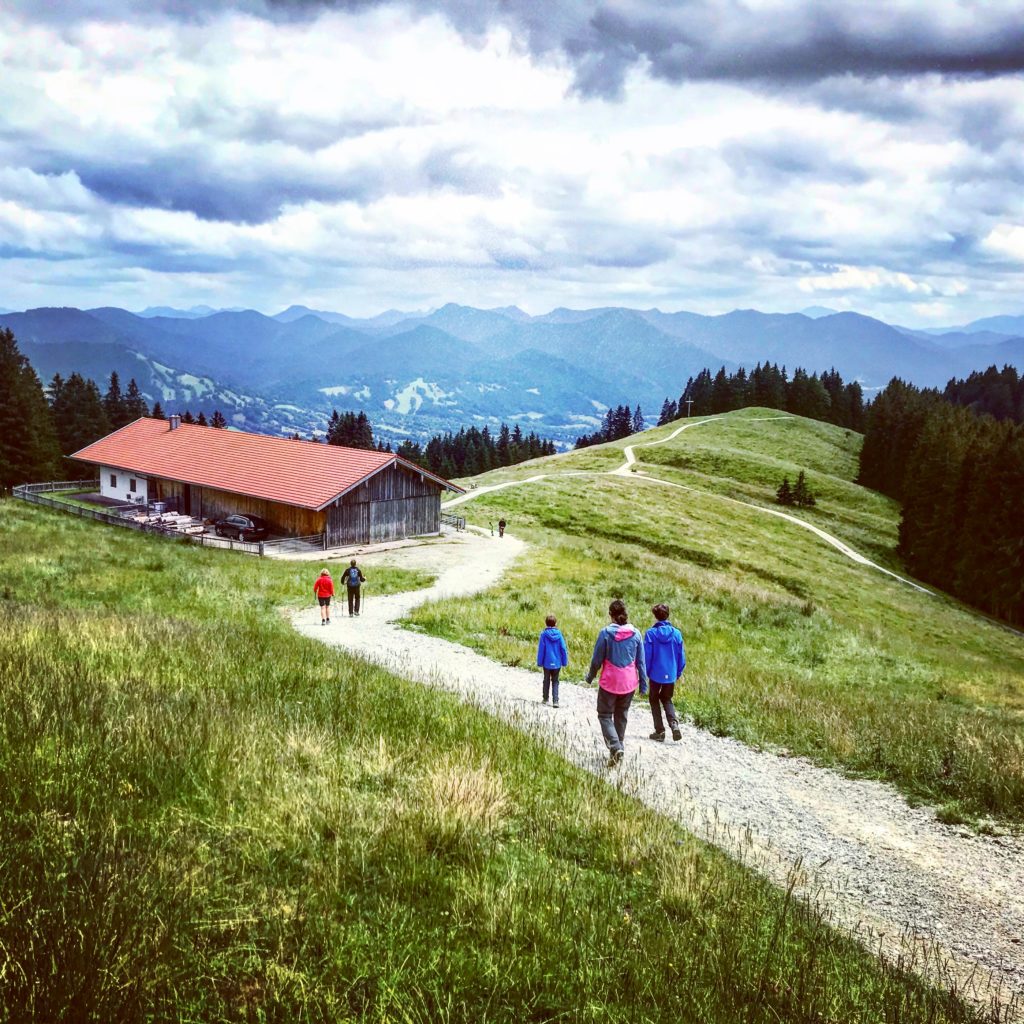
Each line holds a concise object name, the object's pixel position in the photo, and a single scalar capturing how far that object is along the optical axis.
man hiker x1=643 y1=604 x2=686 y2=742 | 11.65
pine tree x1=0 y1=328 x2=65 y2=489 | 67.56
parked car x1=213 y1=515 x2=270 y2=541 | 42.09
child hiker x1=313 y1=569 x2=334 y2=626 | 21.11
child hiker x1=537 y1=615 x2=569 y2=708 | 13.62
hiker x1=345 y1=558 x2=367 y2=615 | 22.70
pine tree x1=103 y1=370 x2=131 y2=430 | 91.81
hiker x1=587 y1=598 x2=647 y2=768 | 10.14
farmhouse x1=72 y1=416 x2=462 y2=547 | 40.66
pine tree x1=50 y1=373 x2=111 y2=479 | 83.44
